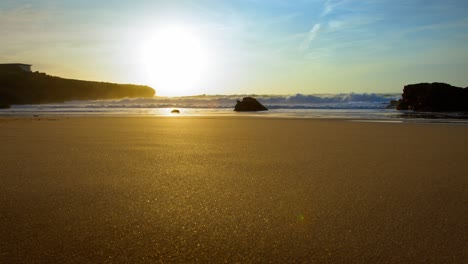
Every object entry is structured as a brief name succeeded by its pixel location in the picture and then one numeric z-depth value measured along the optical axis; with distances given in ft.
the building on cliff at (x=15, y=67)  328.00
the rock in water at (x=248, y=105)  89.35
